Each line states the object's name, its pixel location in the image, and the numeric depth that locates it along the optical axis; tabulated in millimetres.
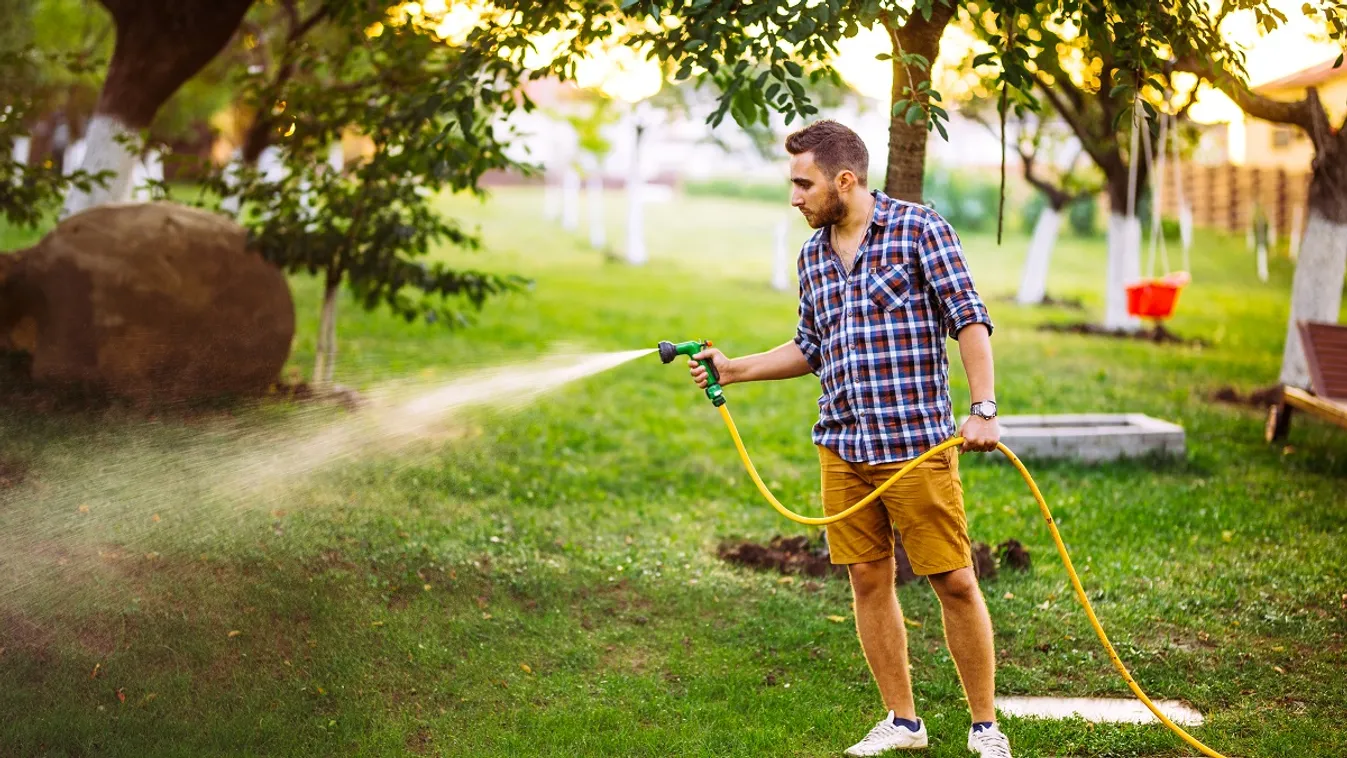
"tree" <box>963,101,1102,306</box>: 16500
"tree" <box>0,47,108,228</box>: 8305
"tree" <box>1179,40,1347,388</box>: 9727
